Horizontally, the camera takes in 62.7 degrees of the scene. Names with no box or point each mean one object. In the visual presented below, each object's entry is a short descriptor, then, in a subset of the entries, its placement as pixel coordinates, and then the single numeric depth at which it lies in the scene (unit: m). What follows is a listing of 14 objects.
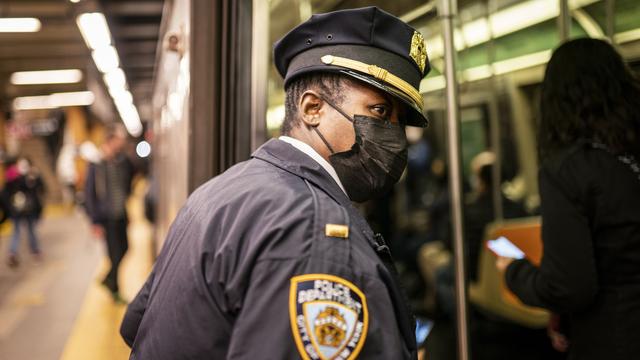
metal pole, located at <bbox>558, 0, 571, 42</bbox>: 2.96
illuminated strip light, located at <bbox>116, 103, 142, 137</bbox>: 16.59
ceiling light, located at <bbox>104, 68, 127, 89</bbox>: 9.47
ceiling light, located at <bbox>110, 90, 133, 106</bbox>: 12.54
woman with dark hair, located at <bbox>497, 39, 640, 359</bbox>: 1.55
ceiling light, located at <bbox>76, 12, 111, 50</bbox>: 5.66
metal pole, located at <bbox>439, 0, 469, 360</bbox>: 1.97
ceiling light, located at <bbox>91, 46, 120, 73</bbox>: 7.41
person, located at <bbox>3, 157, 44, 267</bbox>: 7.17
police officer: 0.80
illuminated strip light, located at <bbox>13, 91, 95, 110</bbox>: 15.27
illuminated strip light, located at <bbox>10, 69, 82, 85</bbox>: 12.60
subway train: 1.77
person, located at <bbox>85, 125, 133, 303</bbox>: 5.83
